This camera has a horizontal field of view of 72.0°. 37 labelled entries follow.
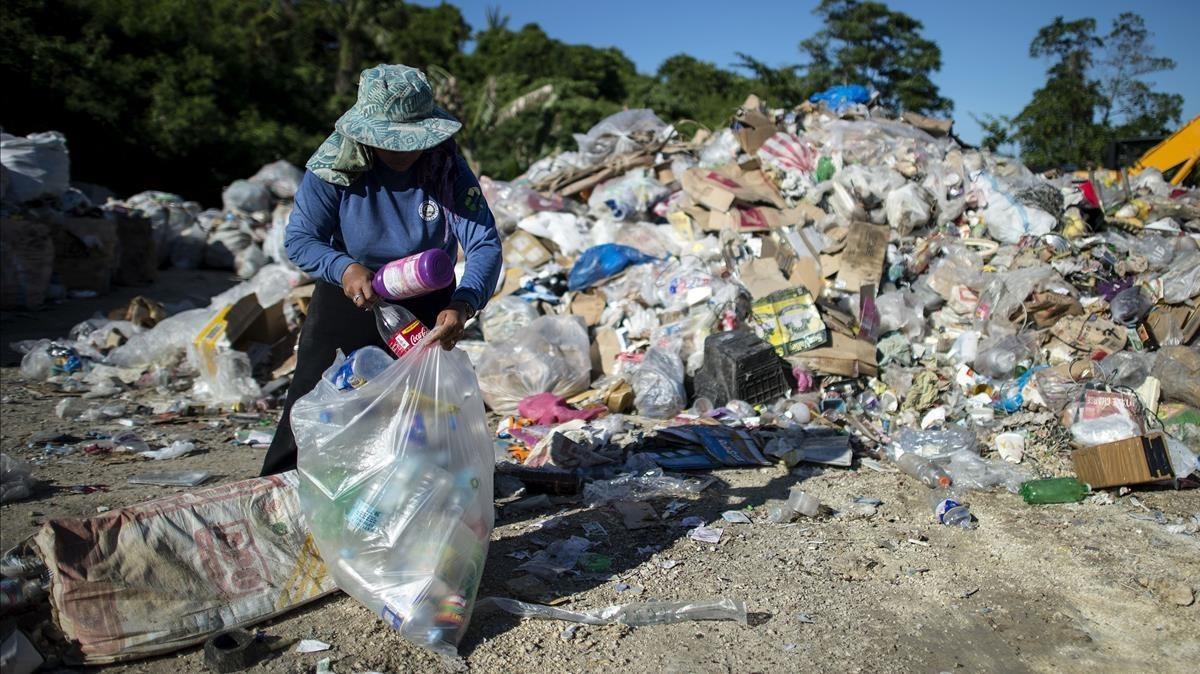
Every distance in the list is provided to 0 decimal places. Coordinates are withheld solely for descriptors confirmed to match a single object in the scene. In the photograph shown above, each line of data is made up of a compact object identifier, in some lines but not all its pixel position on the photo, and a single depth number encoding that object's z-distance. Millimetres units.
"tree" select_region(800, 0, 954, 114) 17906
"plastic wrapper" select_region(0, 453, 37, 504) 3029
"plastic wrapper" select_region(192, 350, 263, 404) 4902
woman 2188
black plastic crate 4566
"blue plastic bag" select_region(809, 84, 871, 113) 8008
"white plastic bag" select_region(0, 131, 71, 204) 7004
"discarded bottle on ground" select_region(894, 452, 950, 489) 3645
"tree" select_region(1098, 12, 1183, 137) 14734
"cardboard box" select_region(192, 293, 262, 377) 4992
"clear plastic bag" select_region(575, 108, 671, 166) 7976
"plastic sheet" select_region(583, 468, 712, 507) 3230
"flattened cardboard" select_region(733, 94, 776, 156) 7266
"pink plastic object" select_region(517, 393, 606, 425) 4469
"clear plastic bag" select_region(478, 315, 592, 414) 4727
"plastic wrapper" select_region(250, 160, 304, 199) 11898
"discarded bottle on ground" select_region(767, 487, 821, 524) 3135
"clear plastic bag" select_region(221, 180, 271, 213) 11164
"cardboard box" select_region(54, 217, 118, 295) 7465
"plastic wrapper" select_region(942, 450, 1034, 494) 3625
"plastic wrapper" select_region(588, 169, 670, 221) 6711
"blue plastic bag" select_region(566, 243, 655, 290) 5801
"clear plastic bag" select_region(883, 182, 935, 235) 5969
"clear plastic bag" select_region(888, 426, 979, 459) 4004
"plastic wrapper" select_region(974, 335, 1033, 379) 4660
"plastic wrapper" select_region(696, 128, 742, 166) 7371
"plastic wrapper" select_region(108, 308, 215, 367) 5348
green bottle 3434
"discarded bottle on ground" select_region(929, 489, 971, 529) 3197
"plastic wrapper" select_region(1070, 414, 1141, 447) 3869
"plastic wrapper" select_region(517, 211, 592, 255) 6449
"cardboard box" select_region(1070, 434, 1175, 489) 3420
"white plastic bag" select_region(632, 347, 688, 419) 4570
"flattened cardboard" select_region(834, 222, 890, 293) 5449
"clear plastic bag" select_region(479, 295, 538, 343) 5410
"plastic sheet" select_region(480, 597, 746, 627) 2236
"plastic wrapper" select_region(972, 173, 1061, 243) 5715
